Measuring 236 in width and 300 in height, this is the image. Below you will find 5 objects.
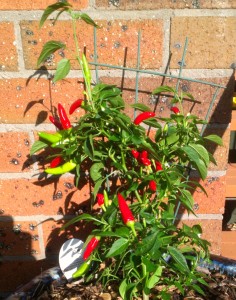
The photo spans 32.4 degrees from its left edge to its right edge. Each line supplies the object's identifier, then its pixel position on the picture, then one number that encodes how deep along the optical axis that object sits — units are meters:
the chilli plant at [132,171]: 0.63
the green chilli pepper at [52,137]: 0.70
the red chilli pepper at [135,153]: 0.69
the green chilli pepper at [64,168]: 0.73
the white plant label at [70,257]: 0.79
